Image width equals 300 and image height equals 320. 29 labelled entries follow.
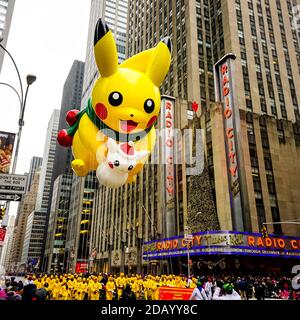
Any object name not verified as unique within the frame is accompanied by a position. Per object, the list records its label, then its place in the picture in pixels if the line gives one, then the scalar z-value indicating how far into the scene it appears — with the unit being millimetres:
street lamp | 12435
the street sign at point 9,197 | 10295
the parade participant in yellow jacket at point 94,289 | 19266
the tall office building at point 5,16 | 78800
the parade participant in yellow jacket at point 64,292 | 19375
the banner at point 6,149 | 11344
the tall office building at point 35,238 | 157825
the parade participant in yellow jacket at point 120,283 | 20716
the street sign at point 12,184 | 10266
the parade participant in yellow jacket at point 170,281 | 21000
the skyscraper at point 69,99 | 134500
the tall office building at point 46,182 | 164000
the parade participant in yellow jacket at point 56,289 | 19594
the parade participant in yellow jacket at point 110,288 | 19531
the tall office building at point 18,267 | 171300
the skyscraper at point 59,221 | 112312
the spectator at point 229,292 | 7571
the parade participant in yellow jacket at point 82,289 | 19120
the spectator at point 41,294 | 5907
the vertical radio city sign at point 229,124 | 35844
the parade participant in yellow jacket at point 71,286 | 19297
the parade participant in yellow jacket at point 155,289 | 20528
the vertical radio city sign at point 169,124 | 36438
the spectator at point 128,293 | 15786
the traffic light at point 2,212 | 12800
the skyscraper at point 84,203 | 87375
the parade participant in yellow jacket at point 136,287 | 21641
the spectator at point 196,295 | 8055
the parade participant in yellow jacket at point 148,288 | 21517
